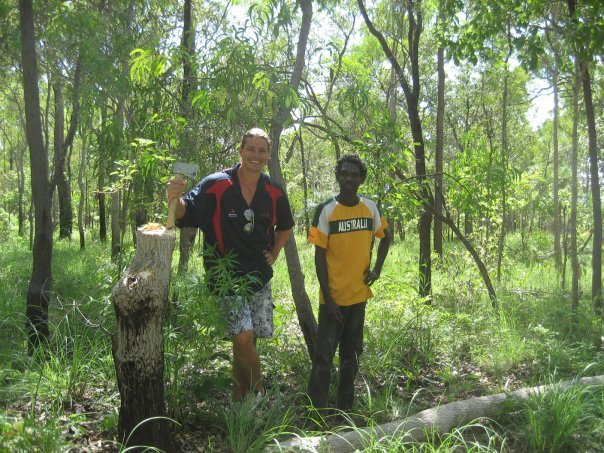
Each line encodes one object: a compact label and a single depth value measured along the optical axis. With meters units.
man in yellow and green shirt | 3.48
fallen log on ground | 2.67
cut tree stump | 2.53
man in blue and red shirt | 3.32
